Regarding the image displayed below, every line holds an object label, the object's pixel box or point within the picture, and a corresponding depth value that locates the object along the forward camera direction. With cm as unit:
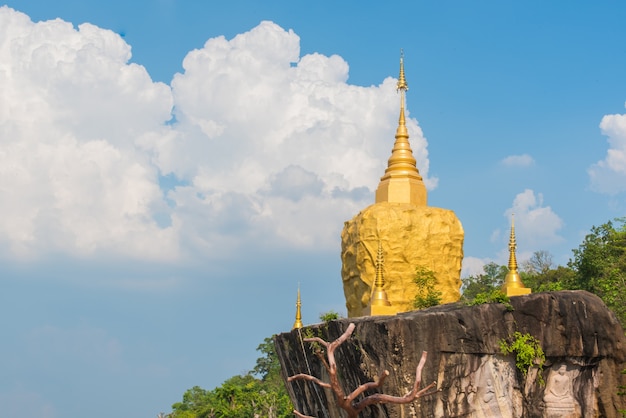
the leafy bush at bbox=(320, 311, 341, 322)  2354
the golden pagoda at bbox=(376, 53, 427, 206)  3098
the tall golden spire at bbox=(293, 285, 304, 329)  3091
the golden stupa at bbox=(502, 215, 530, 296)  2392
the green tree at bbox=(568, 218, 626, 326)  3348
